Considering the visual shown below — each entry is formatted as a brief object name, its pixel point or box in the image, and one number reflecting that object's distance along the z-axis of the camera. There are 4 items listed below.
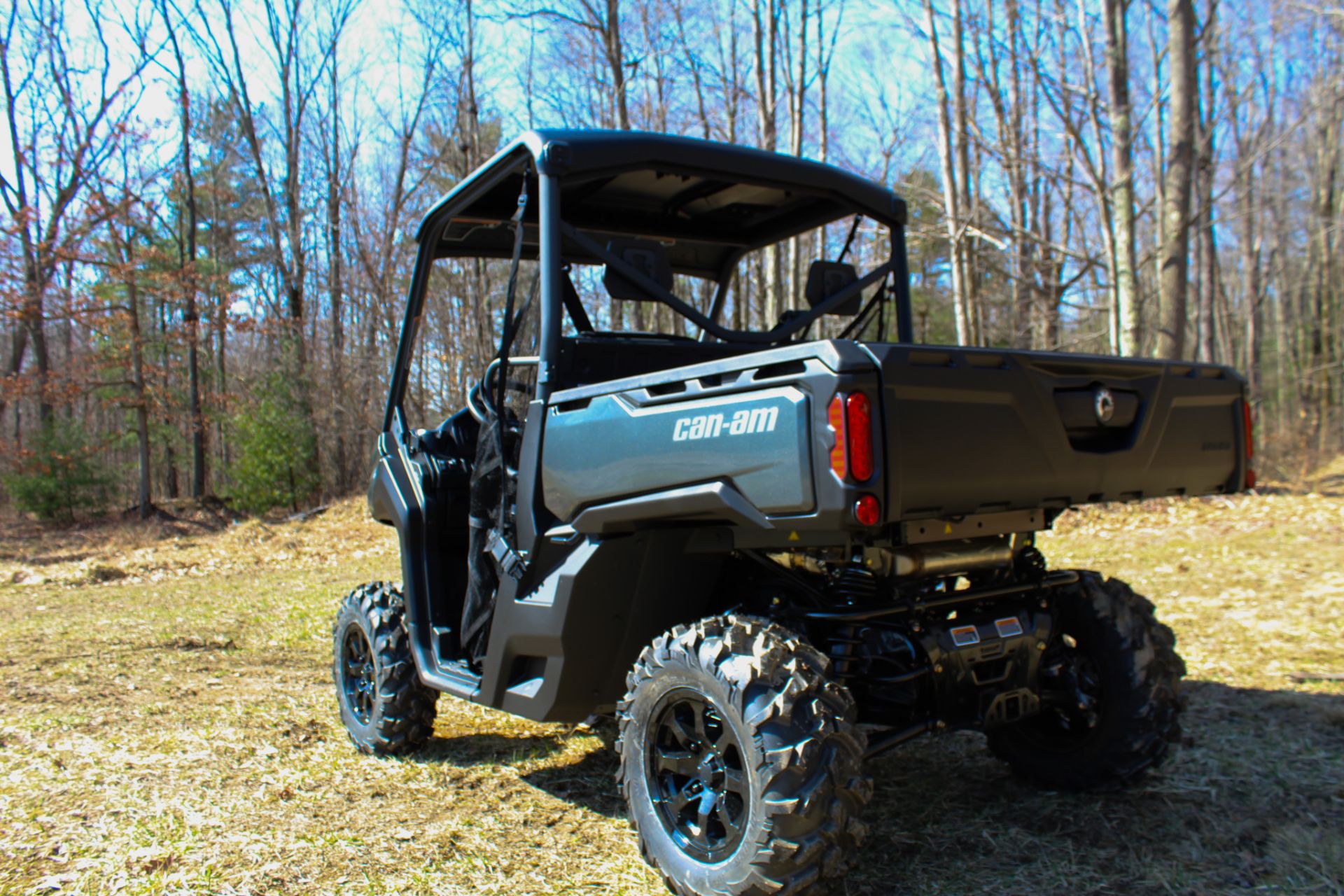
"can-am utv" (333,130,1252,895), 2.51
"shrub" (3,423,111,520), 19.92
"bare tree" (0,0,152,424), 21.45
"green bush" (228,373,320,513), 20.17
